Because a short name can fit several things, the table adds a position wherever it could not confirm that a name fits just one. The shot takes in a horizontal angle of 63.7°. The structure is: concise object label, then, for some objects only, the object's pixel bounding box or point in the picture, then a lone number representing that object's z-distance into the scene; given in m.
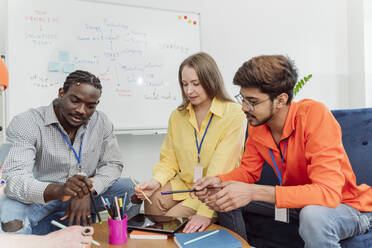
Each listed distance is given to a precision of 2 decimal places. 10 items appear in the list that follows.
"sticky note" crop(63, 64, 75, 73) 2.36
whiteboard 2.24
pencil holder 1.11
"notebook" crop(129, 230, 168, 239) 1.16
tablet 1.20
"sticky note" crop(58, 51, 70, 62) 2.34
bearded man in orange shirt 1.16
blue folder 1.04
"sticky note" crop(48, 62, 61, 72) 2.30
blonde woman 1.66
